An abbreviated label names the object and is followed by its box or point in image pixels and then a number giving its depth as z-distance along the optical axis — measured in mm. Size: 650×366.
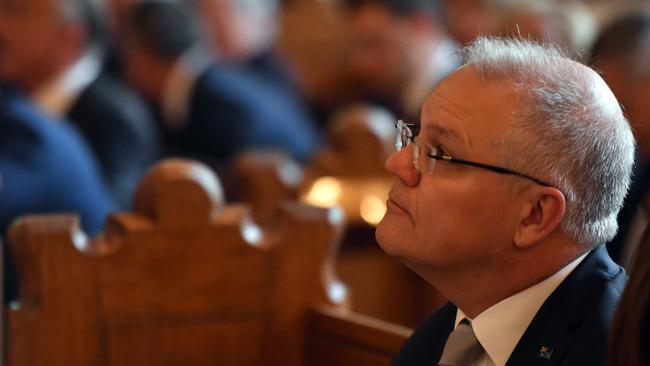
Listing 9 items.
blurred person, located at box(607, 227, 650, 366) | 2525
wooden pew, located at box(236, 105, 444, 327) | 7418
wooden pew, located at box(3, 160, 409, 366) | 4484
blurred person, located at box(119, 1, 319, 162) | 11273
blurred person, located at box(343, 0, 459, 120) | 11297
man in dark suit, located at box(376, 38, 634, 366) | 3324
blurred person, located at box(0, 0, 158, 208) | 9359
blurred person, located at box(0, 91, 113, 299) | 6543
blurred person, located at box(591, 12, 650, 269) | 6285
